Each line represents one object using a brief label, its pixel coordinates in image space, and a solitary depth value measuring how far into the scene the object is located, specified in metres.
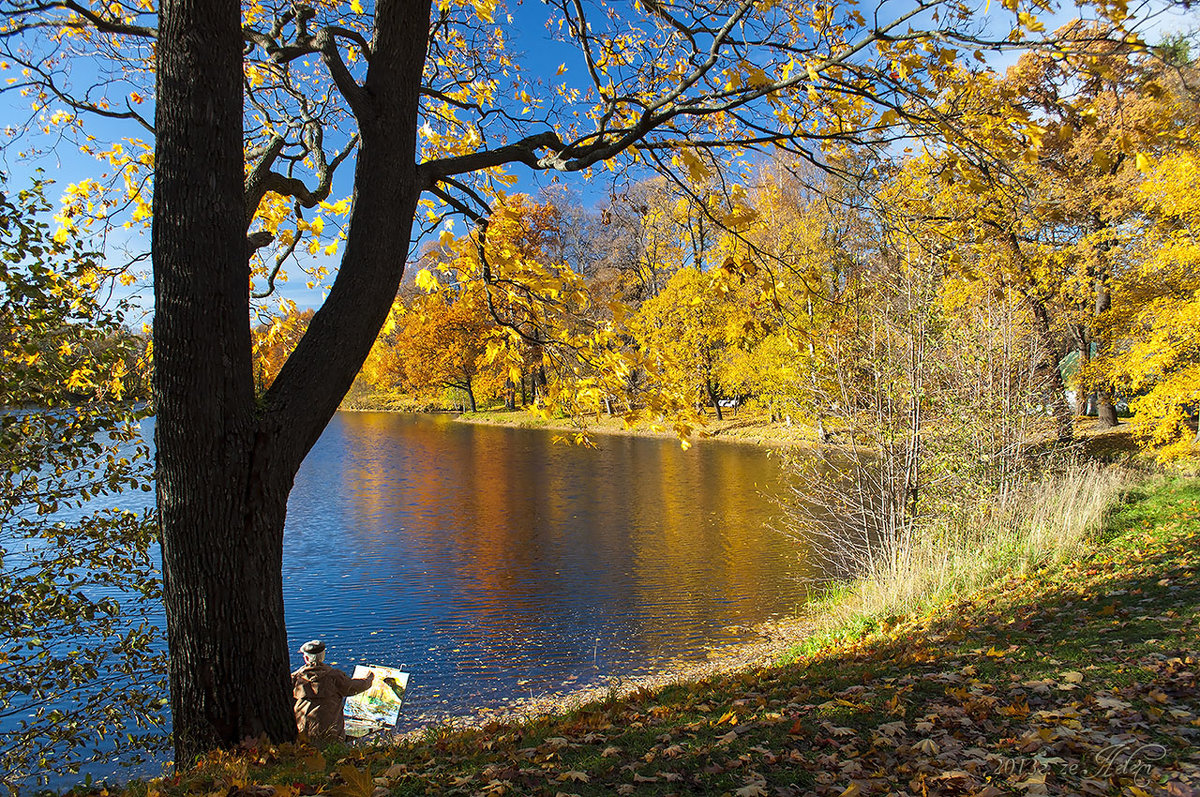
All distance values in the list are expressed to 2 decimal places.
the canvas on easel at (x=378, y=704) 6.46
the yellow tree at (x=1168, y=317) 12.04
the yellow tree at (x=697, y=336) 27.94
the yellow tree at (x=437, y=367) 39.91
